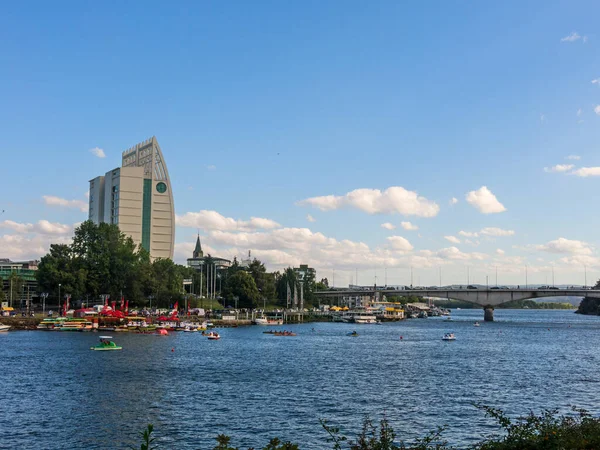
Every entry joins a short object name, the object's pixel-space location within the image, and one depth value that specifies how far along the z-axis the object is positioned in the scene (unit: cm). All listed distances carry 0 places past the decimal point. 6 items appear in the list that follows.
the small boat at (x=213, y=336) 13365
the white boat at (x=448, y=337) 14559
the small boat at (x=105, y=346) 10231
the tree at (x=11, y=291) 19460
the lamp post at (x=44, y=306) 17698
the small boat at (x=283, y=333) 15800
